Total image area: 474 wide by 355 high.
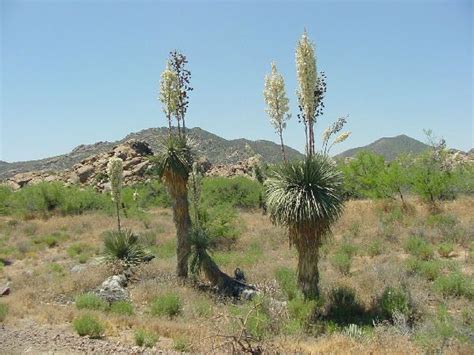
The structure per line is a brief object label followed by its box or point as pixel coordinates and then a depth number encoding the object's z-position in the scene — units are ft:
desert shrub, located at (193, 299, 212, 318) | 32.19
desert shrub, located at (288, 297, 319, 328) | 30.86
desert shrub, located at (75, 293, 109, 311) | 33.55
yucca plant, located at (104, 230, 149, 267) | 47.93
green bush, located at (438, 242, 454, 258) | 47.52
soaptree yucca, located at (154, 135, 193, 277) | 41.93
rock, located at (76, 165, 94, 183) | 171.65
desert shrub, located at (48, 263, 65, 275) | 50.92
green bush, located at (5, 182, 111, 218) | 106.22
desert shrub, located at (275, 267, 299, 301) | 36.68
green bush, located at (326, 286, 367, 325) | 32.48
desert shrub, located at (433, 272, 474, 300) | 34.70
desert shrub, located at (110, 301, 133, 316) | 32.26
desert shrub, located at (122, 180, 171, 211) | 123.13
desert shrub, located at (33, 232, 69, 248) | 70.79
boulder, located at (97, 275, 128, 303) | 36.21
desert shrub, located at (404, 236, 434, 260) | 47.19
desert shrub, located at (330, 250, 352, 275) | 44.21
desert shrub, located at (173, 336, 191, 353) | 23.44
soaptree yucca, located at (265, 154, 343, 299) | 33.55
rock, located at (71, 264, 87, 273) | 49.76
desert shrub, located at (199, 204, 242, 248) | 63.77
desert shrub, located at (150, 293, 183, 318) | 32.60
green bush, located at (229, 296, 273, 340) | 24.87
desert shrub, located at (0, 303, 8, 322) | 30.56
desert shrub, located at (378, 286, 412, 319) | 31.57
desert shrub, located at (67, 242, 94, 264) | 59.32
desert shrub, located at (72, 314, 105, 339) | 26.43
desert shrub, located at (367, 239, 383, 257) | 51.08
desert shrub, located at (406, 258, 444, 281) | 40.09
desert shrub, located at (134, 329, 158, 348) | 24.54
